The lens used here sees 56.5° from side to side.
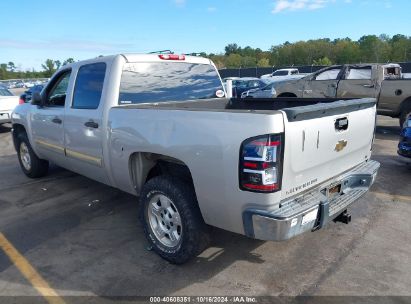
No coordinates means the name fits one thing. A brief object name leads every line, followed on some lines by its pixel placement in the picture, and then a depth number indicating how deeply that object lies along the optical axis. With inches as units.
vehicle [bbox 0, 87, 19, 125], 460.4
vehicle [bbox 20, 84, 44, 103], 649.6
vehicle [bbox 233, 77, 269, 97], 754.8
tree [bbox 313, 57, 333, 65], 3177.7
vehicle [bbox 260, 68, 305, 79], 1215.3
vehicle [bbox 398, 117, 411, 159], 241.9
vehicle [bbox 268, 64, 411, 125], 382.3
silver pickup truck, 108.2
